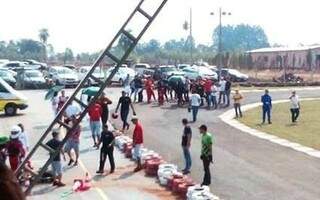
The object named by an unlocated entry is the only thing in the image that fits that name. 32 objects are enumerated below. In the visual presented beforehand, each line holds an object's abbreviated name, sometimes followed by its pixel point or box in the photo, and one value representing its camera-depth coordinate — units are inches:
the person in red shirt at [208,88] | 1573.6
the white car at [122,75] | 2389.3
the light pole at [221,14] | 2603.3
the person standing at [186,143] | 757.9
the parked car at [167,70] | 2421.4
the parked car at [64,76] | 2330.2
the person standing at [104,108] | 1068.8
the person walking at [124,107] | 1130.0
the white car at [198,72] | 2460.6
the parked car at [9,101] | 1427.2
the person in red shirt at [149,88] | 1670.8
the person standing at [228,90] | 1603.1
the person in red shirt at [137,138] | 810.8
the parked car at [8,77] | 2134.6
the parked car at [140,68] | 2725.1
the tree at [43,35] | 5627.0
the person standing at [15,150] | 654.3
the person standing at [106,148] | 773.3
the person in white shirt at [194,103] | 1291.8
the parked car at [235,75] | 2605.8
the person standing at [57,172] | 684.7
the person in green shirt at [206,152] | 681.0
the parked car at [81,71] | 2425.0
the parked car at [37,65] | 3016.5
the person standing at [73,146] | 821.9
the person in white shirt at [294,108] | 1322.6
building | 3870.6
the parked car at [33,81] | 2284.7
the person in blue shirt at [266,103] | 1307.8
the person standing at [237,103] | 1399.7
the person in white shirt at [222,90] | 1609.5
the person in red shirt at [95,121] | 967.7
